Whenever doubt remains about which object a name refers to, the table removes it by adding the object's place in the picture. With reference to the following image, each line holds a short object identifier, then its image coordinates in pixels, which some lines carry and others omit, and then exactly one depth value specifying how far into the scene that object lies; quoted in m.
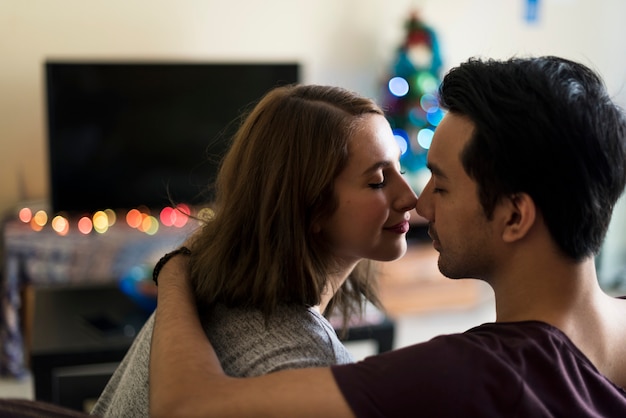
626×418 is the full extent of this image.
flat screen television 3.39
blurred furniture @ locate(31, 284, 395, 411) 2.41
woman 1.26
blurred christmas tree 3.87
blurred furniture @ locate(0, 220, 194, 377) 3.34
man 1.03
